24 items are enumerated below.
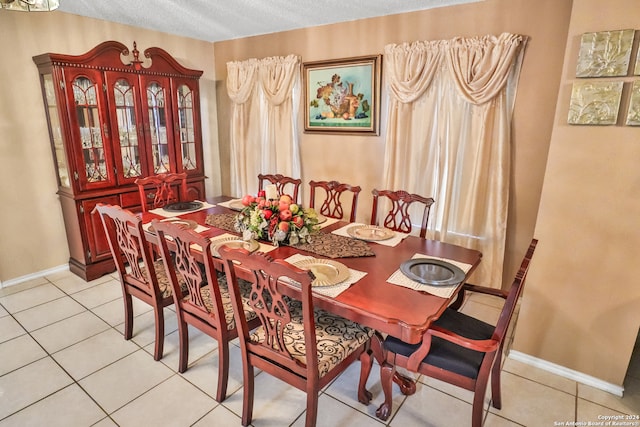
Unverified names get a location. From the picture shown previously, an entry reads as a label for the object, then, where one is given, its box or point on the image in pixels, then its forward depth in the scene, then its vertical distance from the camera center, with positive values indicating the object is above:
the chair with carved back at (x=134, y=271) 2.03 -0.87
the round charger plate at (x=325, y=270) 1.67 -0.69
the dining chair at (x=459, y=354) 1.47 -0.98
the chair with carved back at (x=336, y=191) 2.81 -0.50
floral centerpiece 2.12 -0.55
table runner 2.02 -0.67
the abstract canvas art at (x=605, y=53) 1.73 +0.37
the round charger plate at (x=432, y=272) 1.67 -0.69
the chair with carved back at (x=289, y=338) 1.43 -0.96
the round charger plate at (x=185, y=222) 2.42 -0.64
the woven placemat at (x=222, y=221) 2.43 -0.63
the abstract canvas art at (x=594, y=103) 1.79 +0.13
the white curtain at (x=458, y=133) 2.70 -0.03
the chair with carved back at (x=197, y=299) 1.73 -0.93
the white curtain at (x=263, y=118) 3.79 +0.11
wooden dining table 1.41 -0.71
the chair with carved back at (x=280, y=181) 3.17 -0.46
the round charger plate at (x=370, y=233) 2.26 -0.66
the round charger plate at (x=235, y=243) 2.04 -0.66
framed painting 3.30 +0.31
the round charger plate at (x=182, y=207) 2.81 -0.61
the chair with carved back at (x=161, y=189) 2.98 -0.57
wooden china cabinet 3.00 +0.00
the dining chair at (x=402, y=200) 2.48 -0.50
